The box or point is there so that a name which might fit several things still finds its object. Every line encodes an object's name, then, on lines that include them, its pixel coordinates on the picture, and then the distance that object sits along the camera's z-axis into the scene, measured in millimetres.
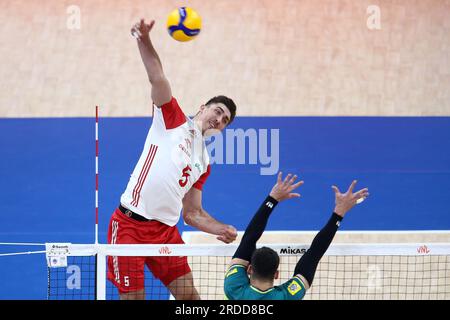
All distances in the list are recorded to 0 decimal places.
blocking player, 9969
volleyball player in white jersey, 12453
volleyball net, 12320
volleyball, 13250
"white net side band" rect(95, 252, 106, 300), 12352
